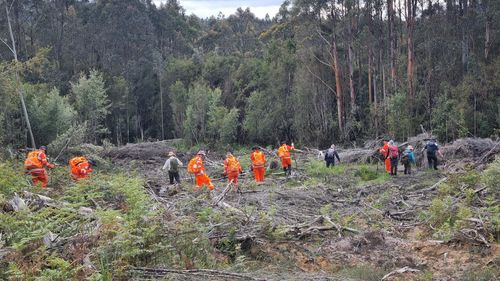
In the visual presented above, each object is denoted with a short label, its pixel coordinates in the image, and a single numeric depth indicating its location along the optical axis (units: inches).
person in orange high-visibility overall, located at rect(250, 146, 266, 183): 672.4
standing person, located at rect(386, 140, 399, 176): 721.6
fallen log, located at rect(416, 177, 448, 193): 563.3
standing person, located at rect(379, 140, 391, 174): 734.0
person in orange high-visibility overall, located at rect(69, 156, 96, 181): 577.6
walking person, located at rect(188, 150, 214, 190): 573.6
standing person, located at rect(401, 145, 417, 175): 729.6
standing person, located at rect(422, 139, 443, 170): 735.7
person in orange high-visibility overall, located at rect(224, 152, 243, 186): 608.4
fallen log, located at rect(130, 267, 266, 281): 266.1
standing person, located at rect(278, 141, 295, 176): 727.1
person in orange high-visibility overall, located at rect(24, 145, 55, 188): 541.6
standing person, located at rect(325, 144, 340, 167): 810.8
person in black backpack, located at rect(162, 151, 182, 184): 618.8
